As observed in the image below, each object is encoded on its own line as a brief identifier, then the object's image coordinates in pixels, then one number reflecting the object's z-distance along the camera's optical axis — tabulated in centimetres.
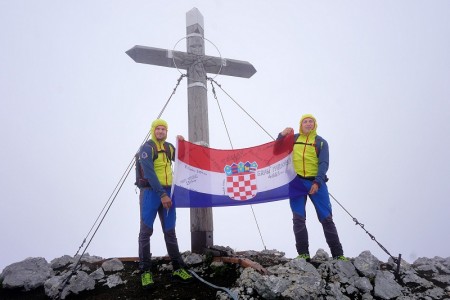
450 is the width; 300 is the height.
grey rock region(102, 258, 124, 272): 552
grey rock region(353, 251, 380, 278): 481
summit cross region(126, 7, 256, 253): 617
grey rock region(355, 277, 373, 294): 452
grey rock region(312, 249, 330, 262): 627
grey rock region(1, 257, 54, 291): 498
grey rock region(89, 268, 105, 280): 513
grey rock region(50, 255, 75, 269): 586
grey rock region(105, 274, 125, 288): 495
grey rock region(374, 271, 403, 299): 447
